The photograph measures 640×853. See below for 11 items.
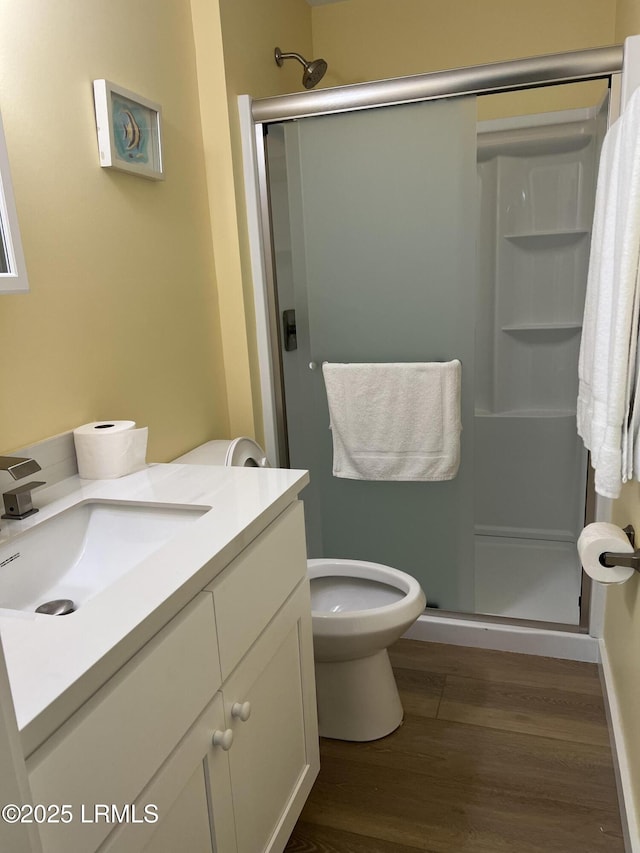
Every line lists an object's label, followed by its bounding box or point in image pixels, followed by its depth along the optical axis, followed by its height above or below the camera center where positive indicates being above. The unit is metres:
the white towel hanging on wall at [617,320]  1.19 -0.14
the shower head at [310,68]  2.26 +0.66
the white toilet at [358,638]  1.67 -0.98
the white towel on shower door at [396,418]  2.04 -0.51
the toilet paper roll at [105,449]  1.38 -0.37
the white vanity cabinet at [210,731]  0.73 -0.64
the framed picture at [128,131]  1.48 +0.33
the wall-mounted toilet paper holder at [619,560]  1.47 -0.70
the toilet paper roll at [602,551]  1.50 -0.70
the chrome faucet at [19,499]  1.14 -0.40
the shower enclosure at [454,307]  1.99 -0.18
